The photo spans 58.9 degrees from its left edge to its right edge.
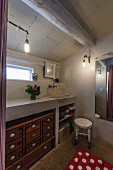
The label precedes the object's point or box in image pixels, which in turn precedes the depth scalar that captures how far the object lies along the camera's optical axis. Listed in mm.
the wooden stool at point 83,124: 2029
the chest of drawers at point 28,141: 1308
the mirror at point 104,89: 2203
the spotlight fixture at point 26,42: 1284
